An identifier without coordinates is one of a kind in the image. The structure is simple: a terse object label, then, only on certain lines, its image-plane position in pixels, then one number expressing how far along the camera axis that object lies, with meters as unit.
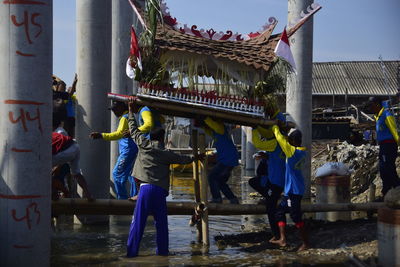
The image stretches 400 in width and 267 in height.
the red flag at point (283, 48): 9.70
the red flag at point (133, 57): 9.67
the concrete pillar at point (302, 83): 16.11
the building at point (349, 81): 39.06
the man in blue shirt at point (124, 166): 11.59
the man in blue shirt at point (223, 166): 10.92
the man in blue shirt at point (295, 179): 9.79
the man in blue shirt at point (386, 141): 11.46
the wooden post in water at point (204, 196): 10.22
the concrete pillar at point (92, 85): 12.36
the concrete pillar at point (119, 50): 13.94
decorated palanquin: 9.82
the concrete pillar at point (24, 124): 7.12
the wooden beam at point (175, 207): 9.86
